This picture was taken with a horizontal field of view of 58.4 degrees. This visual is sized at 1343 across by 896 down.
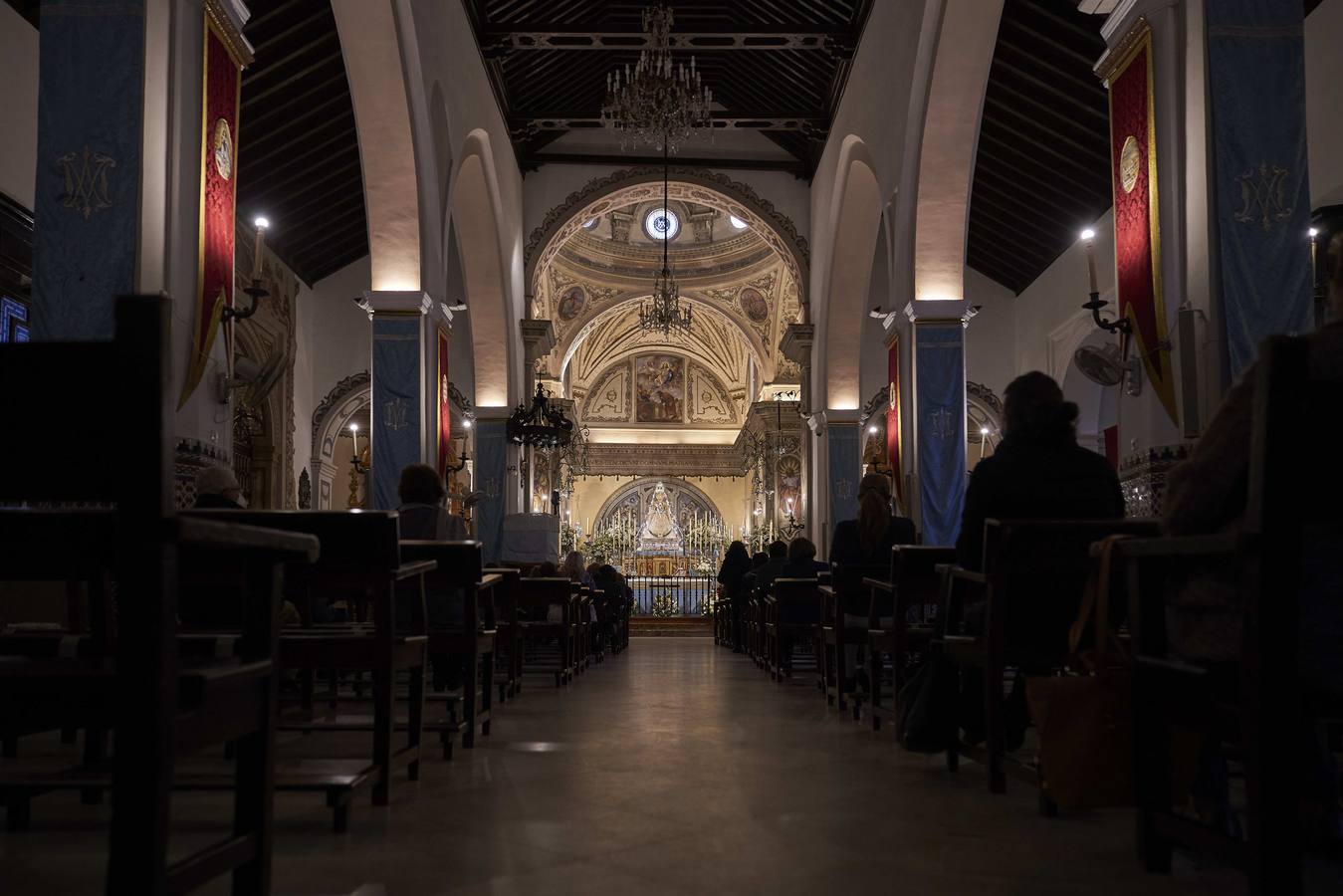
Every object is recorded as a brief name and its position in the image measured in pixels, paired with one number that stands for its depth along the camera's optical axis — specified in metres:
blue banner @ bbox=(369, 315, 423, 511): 9.46
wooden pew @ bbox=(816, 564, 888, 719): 5.87
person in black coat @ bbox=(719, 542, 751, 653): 13.22
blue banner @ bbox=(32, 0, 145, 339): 5.02
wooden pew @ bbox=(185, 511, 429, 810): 3.13
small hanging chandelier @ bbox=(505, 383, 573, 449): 14.79
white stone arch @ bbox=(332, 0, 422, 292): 8.88
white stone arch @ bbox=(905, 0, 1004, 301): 9.28
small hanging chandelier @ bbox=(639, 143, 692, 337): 17.28
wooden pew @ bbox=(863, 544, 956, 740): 4.48
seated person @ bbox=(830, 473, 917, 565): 6.32
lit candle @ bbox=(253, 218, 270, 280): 6.40
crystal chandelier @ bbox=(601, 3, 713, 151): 11.14
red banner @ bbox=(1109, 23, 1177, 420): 5.64
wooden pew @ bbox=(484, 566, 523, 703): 6.43
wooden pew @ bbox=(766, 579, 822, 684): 7.96
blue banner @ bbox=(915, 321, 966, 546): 9.93
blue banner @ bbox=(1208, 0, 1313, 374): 5.09
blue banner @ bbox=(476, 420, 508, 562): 14.88
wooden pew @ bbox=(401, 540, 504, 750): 4.19
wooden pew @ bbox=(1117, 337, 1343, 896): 1.78
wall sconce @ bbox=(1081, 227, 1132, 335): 5.99
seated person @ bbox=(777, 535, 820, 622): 8.79
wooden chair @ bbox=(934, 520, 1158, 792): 3.18
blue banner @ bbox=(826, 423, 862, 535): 14.93
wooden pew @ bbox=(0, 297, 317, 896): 1.57
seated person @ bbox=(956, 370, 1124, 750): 3.45
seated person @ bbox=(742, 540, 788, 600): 9.98
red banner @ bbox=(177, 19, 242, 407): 5.75
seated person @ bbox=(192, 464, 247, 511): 4.91
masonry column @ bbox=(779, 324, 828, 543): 16.00
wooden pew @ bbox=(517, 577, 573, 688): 7.93
